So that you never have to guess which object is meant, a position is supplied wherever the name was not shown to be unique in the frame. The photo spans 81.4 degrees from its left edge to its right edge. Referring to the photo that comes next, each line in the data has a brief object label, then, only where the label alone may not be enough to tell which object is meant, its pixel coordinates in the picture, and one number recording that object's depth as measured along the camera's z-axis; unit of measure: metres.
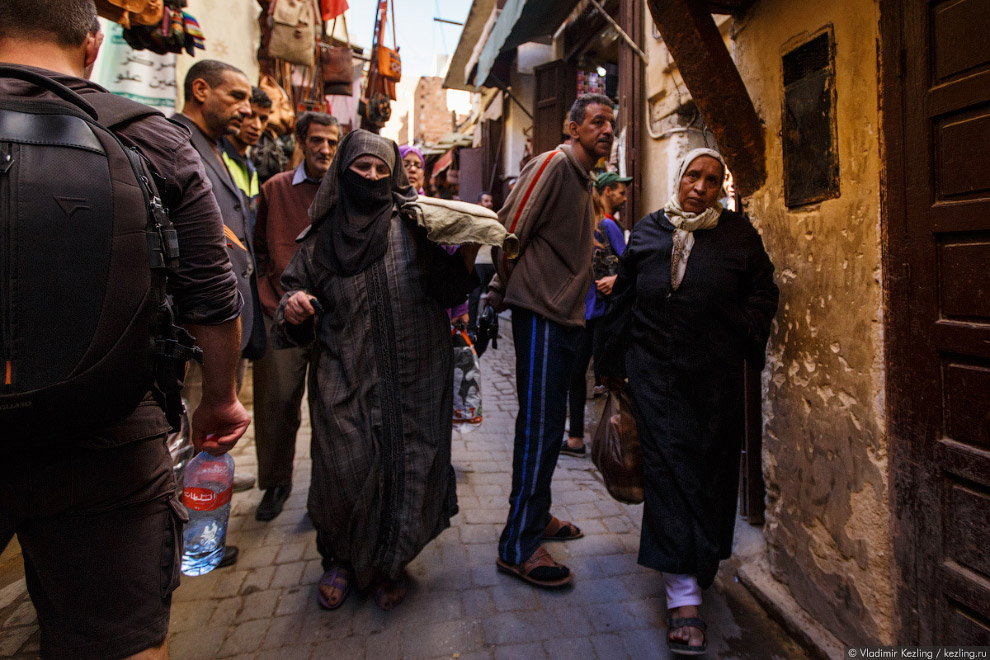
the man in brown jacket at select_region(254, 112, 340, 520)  3.35
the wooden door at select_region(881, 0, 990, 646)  1.58
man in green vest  3.36
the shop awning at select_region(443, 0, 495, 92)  12.83
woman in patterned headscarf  2.32
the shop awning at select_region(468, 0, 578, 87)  7.13
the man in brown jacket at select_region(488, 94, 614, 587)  2.67
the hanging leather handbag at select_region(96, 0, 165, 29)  3.25
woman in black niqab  2.46
